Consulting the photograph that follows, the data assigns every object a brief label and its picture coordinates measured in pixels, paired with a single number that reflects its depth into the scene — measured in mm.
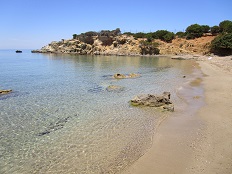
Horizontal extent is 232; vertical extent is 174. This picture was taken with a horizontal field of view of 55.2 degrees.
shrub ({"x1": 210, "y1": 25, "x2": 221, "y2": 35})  102944
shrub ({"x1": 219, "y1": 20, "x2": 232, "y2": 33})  92512
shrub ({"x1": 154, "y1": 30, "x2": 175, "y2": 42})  104200
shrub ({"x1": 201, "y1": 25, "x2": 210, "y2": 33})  105062
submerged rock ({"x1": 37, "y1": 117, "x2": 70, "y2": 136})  12734
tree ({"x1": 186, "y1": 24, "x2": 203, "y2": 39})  104688
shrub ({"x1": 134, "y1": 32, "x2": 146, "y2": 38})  111375
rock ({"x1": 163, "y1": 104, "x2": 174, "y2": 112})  16586
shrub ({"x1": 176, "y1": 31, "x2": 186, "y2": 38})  108488
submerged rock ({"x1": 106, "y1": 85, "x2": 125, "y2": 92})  24266
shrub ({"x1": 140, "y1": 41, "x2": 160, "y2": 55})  94875
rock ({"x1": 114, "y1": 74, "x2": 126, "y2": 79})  33906
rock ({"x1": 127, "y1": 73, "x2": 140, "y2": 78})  34744
